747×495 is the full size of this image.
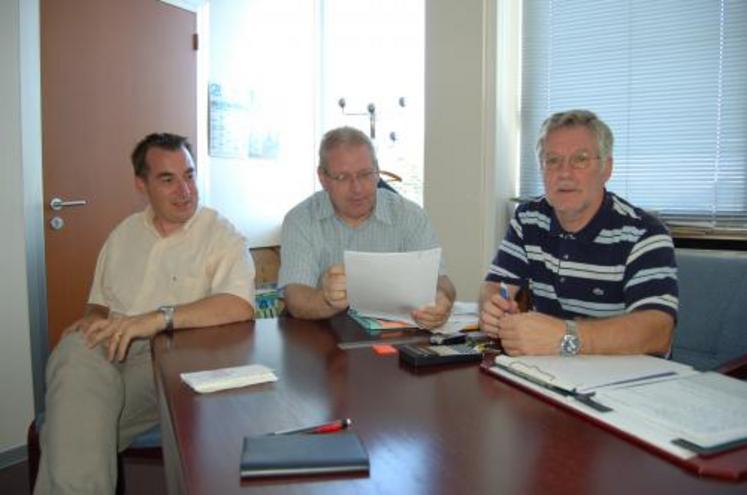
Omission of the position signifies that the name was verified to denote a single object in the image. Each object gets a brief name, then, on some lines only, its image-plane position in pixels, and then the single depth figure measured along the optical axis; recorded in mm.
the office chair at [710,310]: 1838
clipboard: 732
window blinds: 2775
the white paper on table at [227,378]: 1071
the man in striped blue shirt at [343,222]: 1930
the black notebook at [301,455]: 739
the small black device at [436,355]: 1222
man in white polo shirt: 1293
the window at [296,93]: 4129
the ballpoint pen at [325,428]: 874
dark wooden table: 718
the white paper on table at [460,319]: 1549
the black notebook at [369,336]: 1424
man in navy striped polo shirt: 1389
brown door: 2928
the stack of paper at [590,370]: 1027
